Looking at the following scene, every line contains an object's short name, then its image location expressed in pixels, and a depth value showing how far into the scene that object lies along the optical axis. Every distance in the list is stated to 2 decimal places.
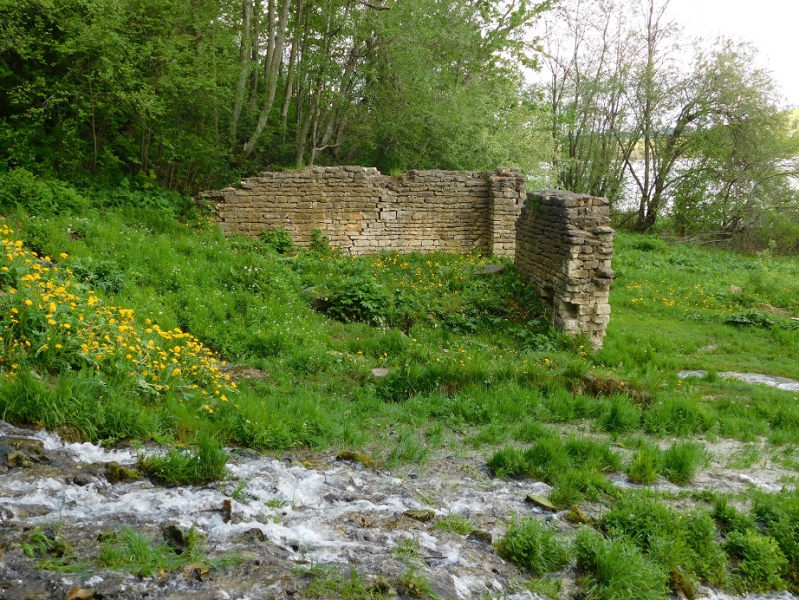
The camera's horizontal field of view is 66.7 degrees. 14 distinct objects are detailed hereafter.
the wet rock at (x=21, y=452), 3.53
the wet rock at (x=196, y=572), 2.83
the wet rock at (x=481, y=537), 3.72
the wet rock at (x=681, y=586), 3.62
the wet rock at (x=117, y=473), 3.63
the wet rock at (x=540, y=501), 4.30
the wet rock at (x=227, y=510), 3.43
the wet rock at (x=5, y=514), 2.99
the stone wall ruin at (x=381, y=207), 12.51
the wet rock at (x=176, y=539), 3.05
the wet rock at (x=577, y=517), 4.14
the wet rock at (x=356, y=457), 4.76
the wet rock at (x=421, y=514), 3.88
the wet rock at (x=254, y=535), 3.28
